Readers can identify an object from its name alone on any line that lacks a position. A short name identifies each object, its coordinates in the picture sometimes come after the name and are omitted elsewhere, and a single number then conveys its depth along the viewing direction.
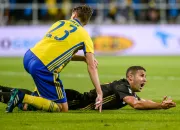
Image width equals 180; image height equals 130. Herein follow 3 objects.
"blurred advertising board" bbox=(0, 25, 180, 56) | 44.07
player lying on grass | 15.66
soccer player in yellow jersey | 15.48
